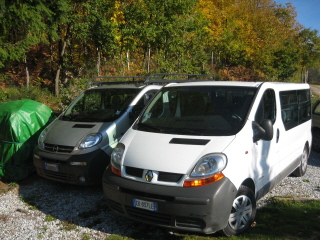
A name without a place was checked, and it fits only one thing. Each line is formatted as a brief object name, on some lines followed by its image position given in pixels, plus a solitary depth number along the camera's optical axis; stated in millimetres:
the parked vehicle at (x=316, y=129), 9328
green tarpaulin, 6438
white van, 3652
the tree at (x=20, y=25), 9961
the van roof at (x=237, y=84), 4812
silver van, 5500
